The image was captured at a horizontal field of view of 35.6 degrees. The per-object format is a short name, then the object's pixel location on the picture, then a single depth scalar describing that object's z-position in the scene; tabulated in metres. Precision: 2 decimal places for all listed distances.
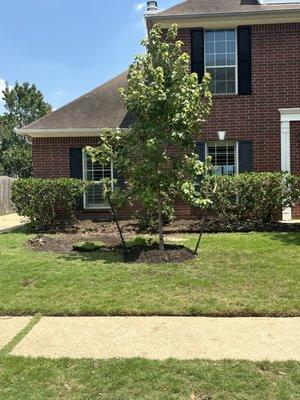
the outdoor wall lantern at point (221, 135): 13.09
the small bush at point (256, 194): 11.30
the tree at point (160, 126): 8.11
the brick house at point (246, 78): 12.90
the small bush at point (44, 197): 12.02
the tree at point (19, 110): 51.28
